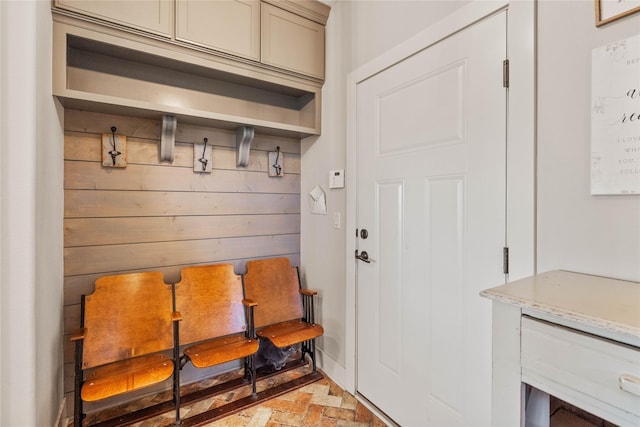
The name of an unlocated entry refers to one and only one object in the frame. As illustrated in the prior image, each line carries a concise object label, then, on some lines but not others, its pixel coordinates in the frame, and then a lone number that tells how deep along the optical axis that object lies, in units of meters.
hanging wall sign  0.92
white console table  0.63
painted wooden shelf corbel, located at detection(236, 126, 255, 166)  2.16
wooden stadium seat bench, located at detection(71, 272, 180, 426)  1.53
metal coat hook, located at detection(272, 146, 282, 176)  2.44
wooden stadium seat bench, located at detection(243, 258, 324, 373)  2.12
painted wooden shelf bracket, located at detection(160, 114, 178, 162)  1.88
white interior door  1.30
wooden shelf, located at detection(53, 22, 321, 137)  1.60
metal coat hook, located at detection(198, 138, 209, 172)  2.14
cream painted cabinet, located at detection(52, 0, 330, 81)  1.58
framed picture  0.92
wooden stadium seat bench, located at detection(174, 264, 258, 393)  1.88
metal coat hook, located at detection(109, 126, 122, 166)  1.85
